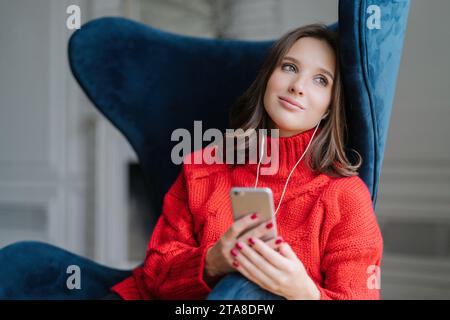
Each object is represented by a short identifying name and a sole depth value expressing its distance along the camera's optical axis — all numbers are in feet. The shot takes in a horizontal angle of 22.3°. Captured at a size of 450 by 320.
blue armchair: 7.60
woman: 6.27
